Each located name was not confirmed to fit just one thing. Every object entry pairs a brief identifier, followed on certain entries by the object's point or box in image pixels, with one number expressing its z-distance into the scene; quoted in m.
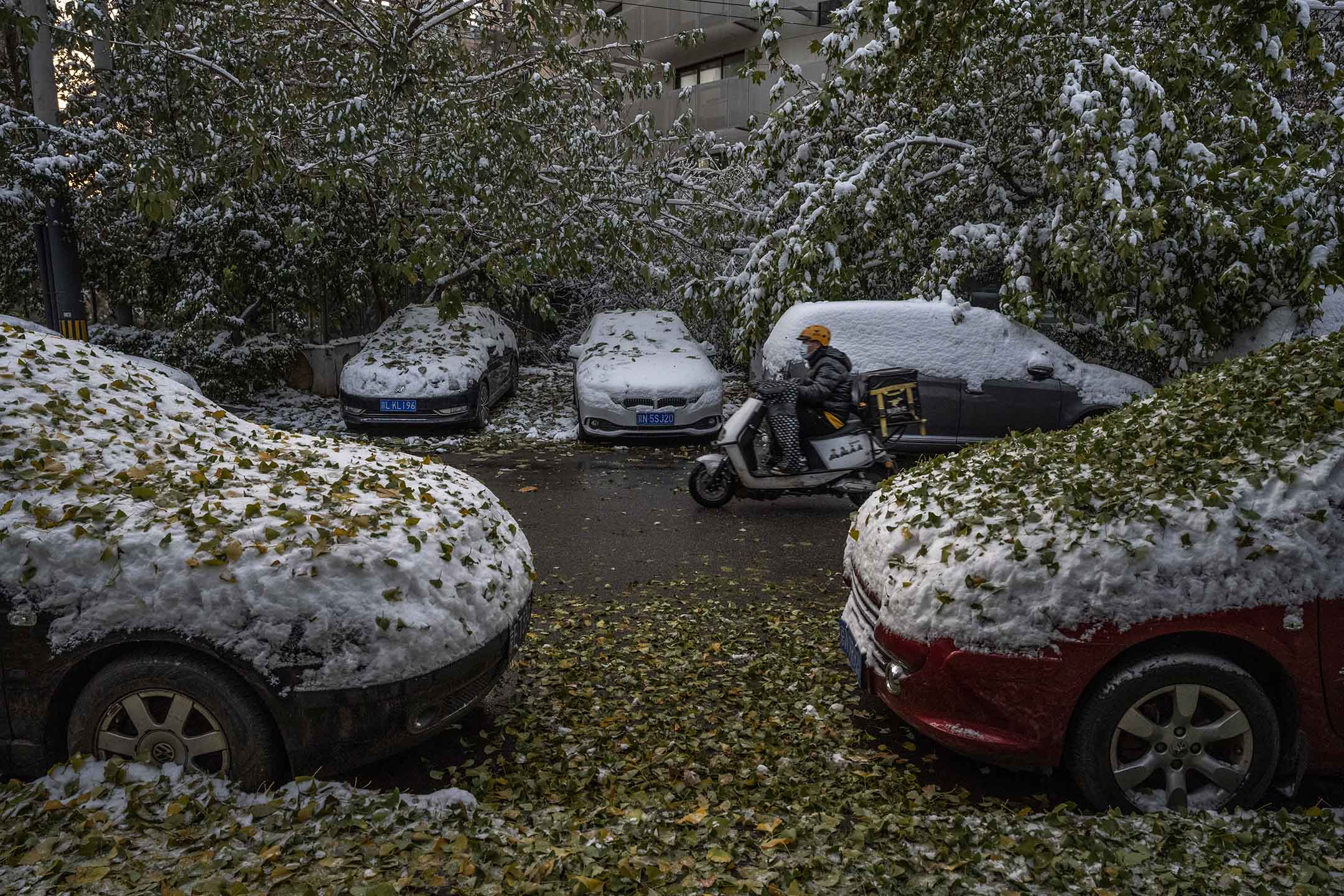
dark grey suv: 9.31
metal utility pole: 9.90
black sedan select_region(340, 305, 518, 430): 11.60
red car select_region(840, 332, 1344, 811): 3.24
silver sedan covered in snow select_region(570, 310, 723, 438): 11.13
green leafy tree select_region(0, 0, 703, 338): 11.23
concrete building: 25.08
